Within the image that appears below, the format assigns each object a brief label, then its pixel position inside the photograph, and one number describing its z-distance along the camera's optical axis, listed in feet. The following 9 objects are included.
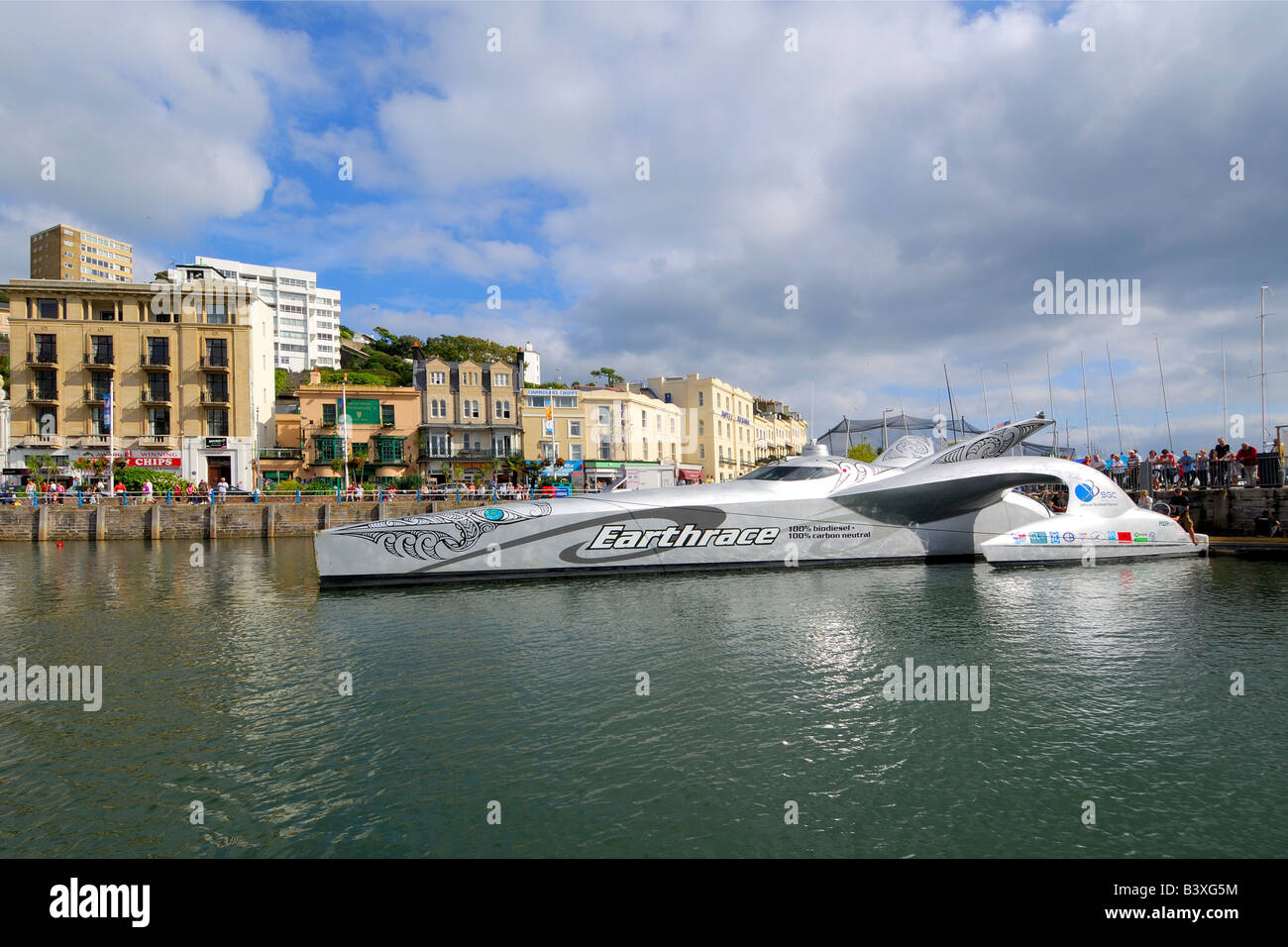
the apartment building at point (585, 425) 168.55
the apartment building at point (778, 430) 241.35
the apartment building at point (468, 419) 150.92
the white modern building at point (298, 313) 310.24
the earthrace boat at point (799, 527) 45.55
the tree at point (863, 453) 187.51
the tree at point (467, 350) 211.00
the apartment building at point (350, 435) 144.56
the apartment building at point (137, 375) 128.06
